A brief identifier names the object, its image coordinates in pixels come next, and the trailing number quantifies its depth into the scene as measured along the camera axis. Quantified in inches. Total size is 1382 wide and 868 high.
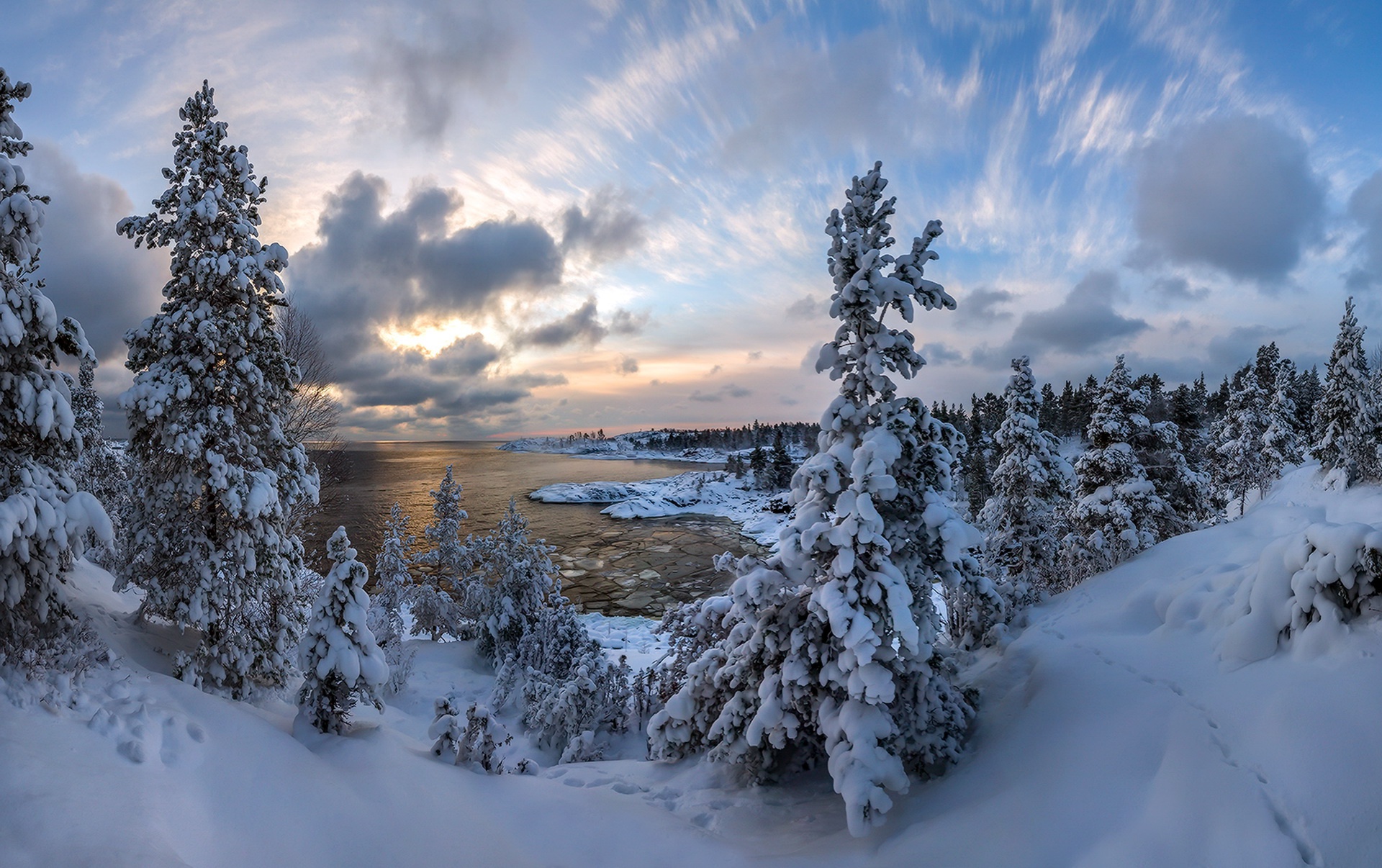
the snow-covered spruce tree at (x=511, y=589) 807.7
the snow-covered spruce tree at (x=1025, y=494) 633.0
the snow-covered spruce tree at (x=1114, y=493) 637.3
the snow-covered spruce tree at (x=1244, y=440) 1443.2
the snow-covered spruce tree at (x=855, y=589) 251.1
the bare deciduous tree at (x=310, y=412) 628.1
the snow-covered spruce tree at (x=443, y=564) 933.8
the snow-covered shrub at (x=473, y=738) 306.3
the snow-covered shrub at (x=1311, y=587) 200.8
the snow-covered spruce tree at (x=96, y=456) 802.2
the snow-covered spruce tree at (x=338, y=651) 280.2
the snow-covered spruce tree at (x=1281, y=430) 1384.1
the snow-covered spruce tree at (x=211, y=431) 324.8
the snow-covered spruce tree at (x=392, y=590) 794.2
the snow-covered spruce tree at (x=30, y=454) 238.5
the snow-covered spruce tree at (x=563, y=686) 517.0
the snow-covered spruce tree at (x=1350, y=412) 983.6
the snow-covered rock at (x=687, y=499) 2512.3
